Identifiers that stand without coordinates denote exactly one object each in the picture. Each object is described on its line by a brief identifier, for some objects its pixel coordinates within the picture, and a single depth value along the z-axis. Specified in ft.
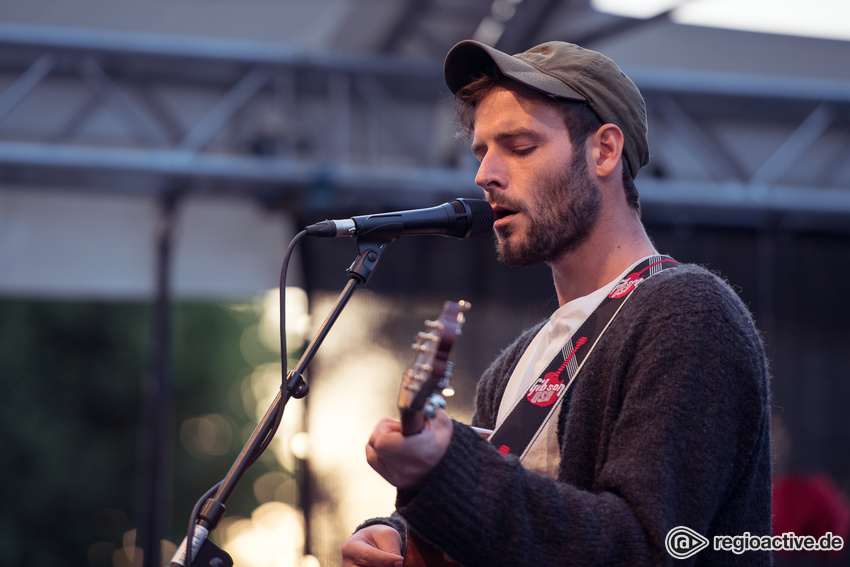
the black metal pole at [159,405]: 24.09
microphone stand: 12.85
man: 12.32
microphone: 13.21
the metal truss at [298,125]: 21.81
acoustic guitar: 12.22
